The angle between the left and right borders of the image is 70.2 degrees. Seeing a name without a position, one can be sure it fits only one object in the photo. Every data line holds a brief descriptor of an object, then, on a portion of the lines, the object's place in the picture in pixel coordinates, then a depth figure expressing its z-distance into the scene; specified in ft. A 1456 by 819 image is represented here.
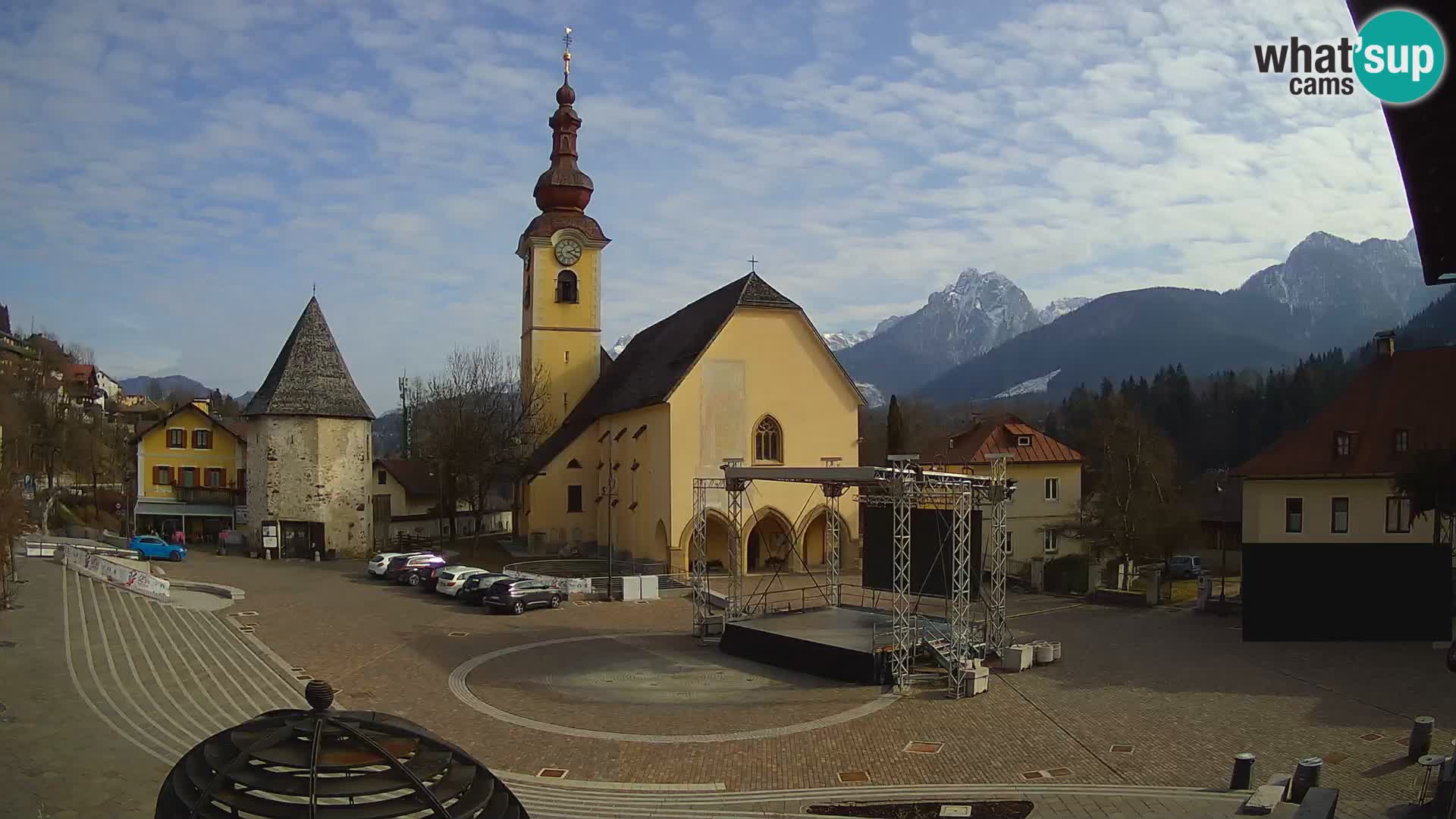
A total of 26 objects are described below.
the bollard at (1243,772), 43.27
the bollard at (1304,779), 41.11
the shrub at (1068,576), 120.06
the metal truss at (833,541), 90.17
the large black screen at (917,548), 84.69
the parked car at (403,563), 121.80
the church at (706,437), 126.52
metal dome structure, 19.66
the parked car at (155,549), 136.36
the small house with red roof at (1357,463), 90.68
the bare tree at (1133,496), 121.29
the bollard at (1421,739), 46.65
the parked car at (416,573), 118.93
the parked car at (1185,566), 147.64
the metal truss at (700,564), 86.07
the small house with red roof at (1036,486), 142.20
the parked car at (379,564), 123.65
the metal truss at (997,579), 70.85
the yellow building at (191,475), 171.63
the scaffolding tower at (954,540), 67.41
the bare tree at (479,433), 164.35
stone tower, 145.48
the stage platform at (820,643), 68.74
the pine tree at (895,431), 161.07
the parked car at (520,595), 99.60
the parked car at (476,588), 104.37
